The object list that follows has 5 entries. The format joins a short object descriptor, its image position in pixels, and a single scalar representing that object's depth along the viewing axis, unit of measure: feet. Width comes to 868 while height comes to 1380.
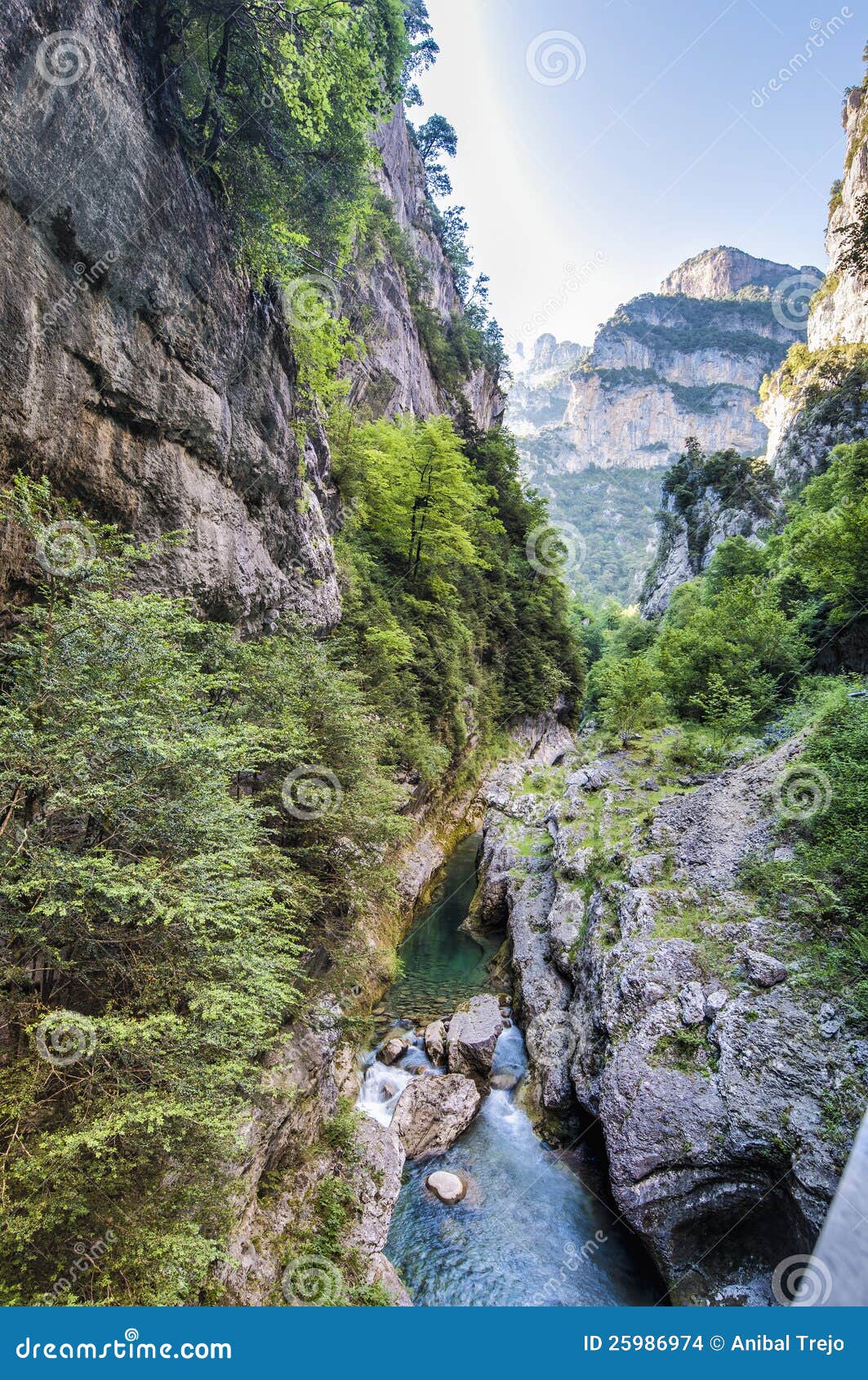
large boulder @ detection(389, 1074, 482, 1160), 27.17
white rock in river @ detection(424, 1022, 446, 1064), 32.32
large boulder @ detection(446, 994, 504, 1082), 31.53
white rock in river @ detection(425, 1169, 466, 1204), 25.00
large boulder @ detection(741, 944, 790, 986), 23.67
